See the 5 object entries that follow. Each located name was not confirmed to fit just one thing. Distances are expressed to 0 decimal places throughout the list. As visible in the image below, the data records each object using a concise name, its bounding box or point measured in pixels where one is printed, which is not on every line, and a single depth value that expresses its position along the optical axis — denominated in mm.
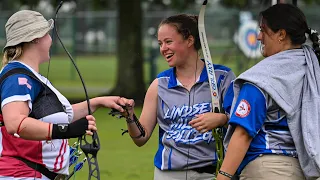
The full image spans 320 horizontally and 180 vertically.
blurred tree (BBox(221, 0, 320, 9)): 36223
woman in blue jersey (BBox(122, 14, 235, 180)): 8311
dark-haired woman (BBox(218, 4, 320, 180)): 7162
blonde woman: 7413
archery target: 46917
